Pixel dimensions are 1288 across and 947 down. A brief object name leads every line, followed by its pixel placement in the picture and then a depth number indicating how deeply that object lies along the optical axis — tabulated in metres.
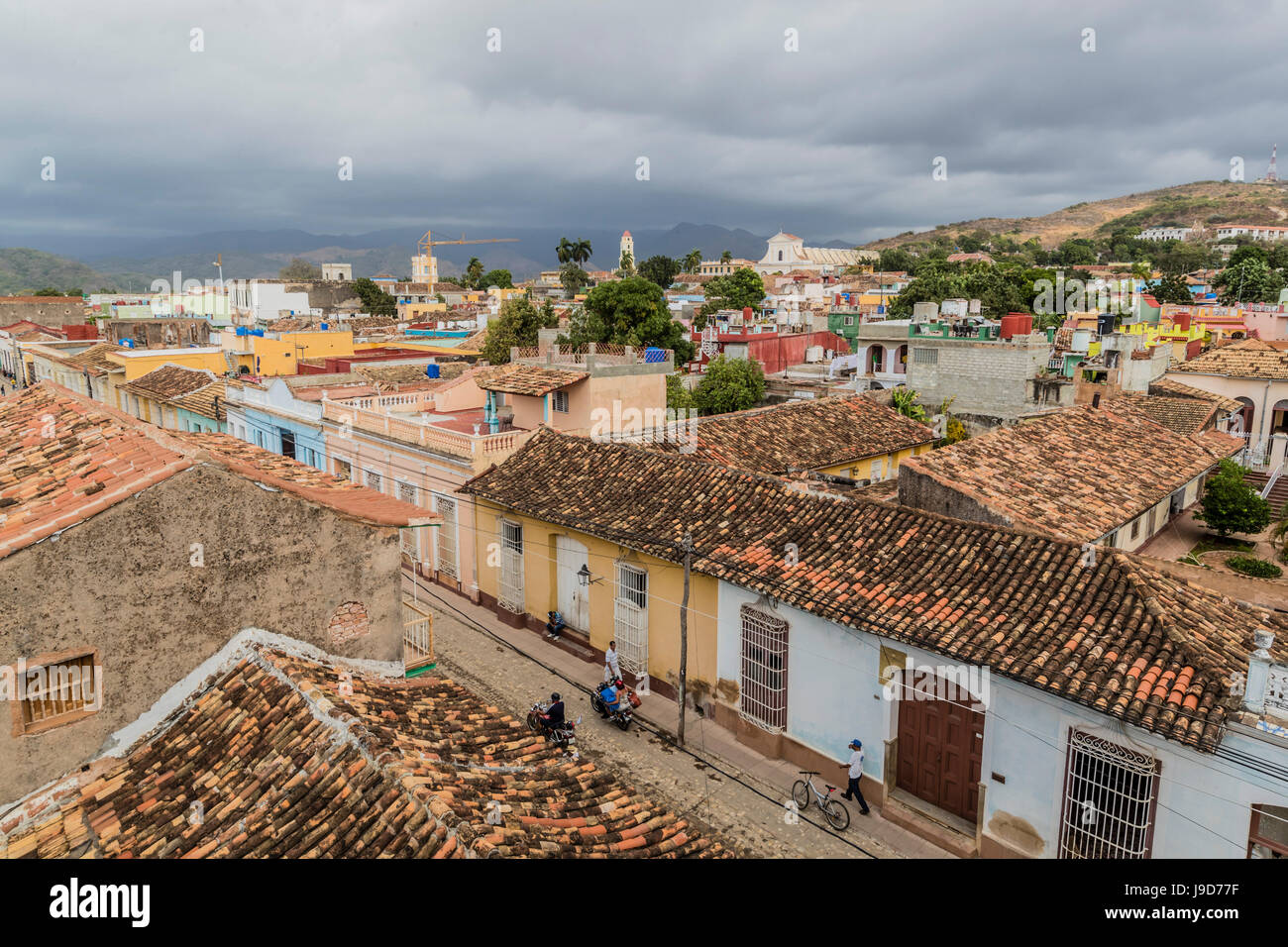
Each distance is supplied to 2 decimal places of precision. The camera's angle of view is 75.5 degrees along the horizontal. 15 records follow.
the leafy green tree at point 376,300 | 101.25
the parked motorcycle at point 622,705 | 15.27
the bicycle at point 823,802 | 12.23
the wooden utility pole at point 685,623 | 13.77
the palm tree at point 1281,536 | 20.70
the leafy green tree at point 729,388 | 31.83
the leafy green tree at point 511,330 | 43.59
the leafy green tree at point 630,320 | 42.34
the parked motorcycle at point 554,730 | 14.05
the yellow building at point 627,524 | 15.57
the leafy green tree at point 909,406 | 27.98
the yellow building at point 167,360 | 32.97
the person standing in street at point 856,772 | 12.33
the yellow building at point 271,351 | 37.75
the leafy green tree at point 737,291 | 78.75
